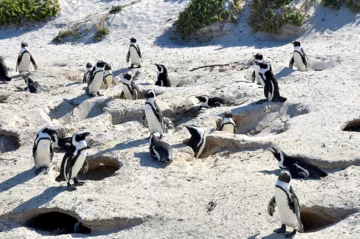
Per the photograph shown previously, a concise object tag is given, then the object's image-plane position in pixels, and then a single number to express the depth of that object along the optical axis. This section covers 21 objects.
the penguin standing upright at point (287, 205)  7.11
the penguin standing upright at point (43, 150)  8.98
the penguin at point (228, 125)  10.28
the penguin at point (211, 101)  11.29
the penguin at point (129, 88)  11.71
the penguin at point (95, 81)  11.88
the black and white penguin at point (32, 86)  12.51
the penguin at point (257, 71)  12.16
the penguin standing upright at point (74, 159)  8.45
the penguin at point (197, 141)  9.55
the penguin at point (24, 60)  13.95
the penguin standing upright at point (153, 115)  10.01
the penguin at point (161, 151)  9.02
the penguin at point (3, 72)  13.27
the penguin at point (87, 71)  12.90
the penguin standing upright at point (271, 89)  10.93
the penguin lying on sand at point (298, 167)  8.41
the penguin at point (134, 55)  13.94
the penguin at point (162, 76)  12.77
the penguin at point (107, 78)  12.95
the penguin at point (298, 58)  12.95
